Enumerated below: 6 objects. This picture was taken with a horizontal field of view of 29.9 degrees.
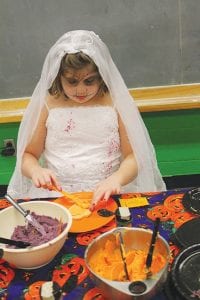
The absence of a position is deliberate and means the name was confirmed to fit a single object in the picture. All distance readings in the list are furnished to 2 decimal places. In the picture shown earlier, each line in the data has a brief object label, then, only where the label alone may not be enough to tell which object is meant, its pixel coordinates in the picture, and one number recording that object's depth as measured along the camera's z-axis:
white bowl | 0.91
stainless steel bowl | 0.75
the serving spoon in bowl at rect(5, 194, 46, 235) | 1.03
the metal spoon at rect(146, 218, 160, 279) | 0.86
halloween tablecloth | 0.88
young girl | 1.65
